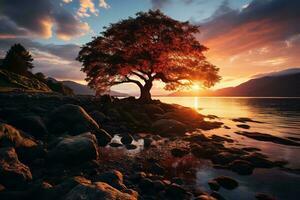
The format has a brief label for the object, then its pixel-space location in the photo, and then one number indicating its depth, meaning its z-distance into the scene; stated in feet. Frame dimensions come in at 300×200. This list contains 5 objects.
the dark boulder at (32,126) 26.25
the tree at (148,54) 65.34
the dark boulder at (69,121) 28.92
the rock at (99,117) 41.10
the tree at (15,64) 119.81
